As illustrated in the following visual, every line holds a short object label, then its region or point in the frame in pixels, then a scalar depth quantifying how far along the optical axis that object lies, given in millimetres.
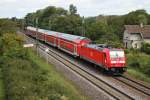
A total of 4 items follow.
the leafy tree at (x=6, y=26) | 66444
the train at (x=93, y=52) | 34688
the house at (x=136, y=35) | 81938
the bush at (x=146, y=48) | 66225
